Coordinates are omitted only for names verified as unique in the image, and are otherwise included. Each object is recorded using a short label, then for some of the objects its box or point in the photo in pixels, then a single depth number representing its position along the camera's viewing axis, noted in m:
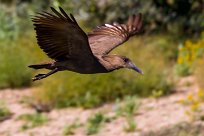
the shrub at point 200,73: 18.81
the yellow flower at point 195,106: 16.48
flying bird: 8.37
